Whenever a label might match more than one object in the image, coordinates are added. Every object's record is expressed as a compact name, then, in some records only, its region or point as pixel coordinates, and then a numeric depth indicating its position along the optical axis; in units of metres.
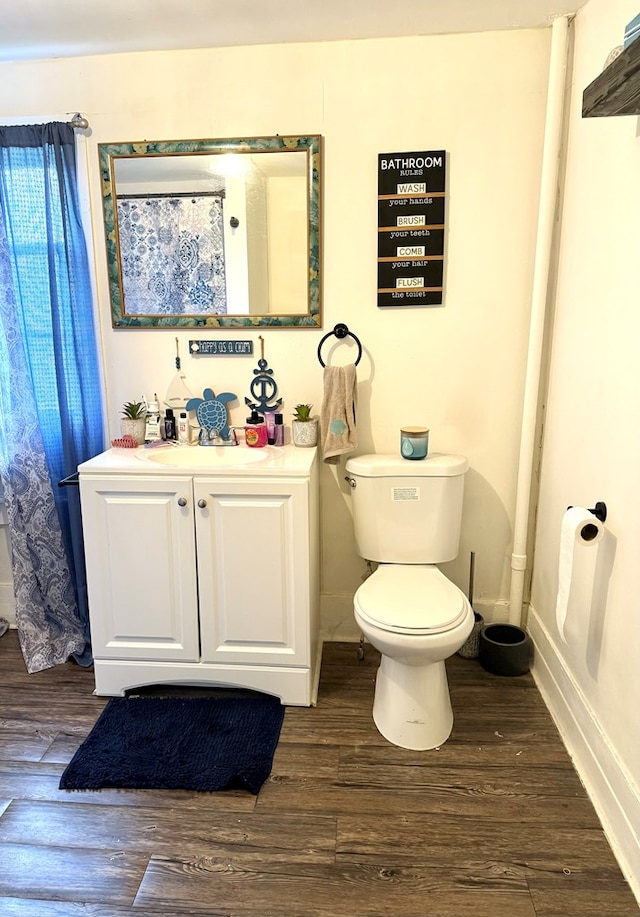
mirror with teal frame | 2.29
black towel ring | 2.37
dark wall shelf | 1.23
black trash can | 2.34
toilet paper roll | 1.69
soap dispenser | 2.39
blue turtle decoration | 2.42
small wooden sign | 2.44
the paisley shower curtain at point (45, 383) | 2.30
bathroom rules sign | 2.24
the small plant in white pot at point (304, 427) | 2.36
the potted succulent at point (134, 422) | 2.44
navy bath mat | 1.84
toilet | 1.85
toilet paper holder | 1.73
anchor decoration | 2.46
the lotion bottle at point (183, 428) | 2.44
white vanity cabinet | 2.06
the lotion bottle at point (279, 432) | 2.42
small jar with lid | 2.26
